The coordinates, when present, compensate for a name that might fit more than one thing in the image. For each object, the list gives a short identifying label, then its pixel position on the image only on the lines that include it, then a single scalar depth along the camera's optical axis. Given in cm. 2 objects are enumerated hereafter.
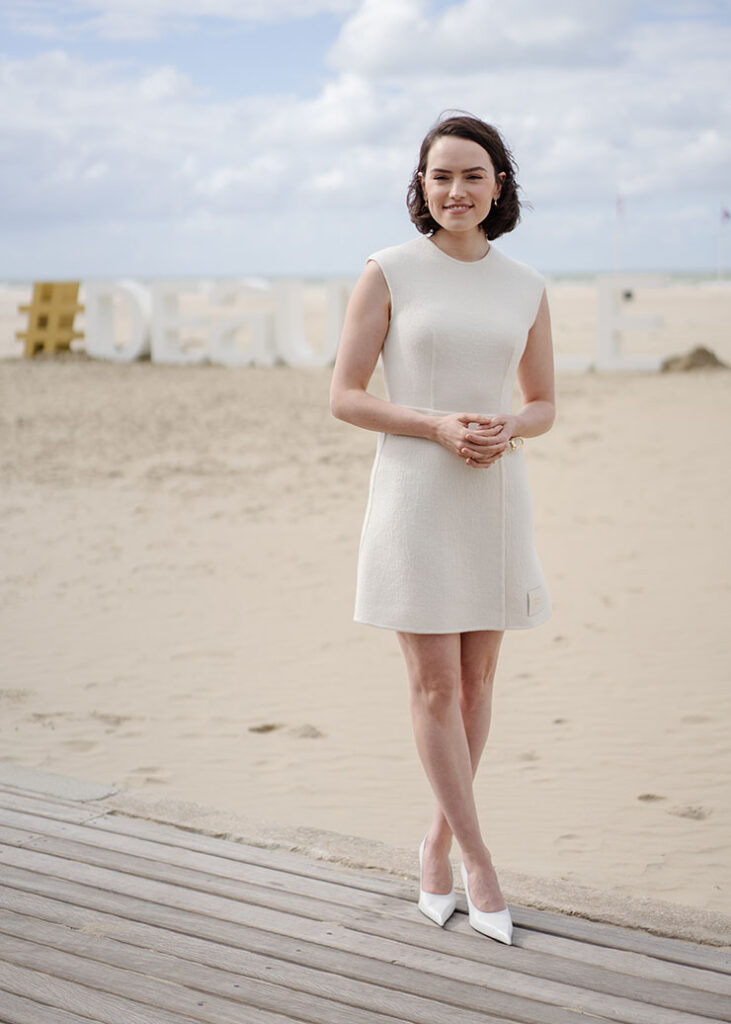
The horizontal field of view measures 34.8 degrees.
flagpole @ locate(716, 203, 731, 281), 3948
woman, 258
